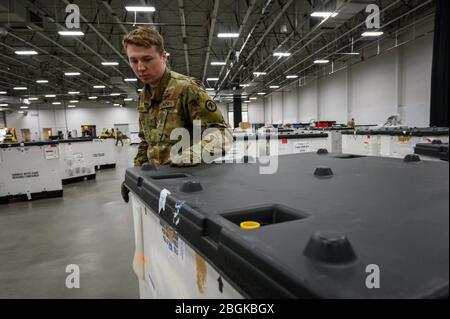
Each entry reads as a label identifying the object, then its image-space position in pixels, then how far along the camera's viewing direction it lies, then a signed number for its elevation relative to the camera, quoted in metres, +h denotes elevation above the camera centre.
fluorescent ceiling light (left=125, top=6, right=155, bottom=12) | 7.03 +3.00
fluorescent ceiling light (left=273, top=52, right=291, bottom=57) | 12.16 +3.13
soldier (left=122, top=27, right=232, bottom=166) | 1.43 +0.16
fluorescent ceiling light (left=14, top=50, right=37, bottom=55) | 10.59 +3.13
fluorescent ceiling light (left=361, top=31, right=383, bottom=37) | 10.03 +3.15
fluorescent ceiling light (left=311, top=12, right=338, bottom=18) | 7.96 +3.09
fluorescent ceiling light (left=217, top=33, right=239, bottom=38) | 9.40 +3.08
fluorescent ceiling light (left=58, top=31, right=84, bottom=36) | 8.77 +3.10
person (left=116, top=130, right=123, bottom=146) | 15.69 +0.00
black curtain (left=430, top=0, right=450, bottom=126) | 7.23 +1.28
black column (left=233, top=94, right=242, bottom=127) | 23.30 +1.78
